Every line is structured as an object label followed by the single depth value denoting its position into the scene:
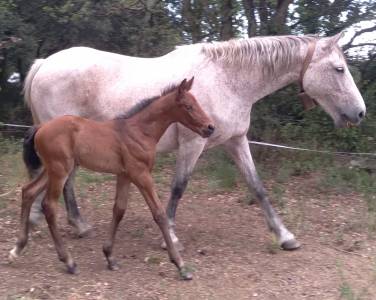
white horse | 5.52
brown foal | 4.68
